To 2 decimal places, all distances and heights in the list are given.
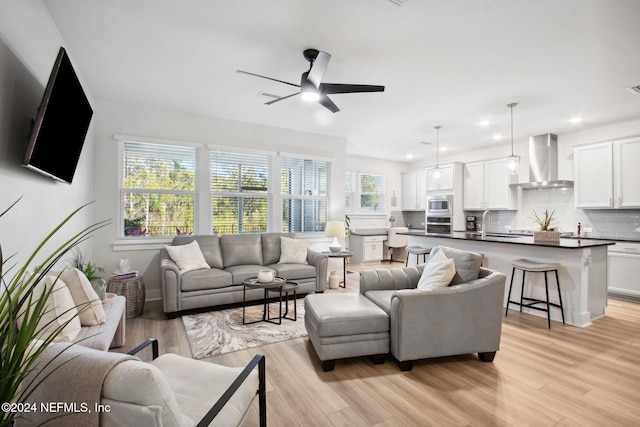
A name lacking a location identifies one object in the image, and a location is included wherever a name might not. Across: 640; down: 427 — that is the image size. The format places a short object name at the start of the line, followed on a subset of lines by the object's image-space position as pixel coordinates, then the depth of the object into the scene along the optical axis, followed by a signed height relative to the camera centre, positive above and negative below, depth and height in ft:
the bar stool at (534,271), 11.10 -2.50
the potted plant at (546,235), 12.04 -0.88
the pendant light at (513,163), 14.51 +2.37
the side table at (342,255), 16.36 -2.24
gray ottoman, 7.89 -3.14
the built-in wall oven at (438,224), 23.05 -0.86
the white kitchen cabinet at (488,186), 20.16 +1.85
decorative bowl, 11.13 -2.31
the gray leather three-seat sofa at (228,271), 11.87 -2.51
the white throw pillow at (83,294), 7.02 -1.86
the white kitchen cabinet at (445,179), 22.84 +2.56
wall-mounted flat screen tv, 6.18 +2.09
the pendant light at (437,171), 17.22 +2.50
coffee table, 10.91 -2.60
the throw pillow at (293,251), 15.29 -1.89
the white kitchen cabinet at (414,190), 25.86 +2.04
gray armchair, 7.85 -2.77
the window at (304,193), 18.06 +1.23
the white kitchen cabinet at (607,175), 14.87 +1.94
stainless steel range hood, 17.85 +3.08
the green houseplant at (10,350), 2.37 -1.08
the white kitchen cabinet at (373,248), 24.08 -2.76
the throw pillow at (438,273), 8.57 -1.74
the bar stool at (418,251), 15.32 -1.94
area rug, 9.37 -4.05
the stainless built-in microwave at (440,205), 22.81 +0.62
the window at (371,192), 26.50 +1.84
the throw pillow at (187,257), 12.85 -1.85
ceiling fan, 8.80 +3.96
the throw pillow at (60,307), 5.94 -1.91
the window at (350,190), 25.82 +1.98
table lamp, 17.06 -0.93
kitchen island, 11.19 -2.18
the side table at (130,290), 11.62 -2.93
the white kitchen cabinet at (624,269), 14.14 -2.69
